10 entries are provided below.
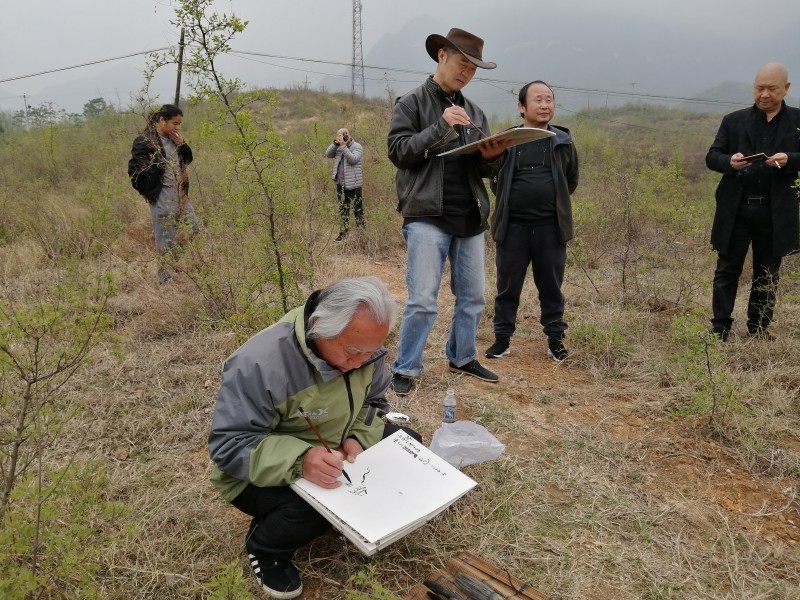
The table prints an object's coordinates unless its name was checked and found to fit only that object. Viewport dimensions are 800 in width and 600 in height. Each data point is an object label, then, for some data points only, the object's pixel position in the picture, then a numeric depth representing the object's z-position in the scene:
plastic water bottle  2.82
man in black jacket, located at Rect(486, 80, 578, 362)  3.51
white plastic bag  2.59
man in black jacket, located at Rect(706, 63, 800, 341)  3.57
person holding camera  7.32
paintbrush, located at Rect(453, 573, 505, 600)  1.76
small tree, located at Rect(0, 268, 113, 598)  1.43
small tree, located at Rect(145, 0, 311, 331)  2.79
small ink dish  2.86
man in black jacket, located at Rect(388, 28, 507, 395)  2.95
